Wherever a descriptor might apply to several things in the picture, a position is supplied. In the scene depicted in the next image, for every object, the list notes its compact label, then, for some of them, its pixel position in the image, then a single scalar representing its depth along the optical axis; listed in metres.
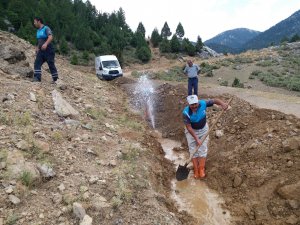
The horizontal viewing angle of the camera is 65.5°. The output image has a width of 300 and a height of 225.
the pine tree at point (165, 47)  37.12
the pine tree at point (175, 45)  36.72
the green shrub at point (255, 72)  18.00
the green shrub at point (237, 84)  14.27
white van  14.80
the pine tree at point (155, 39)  42.76
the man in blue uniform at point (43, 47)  6.09
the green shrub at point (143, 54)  32.50
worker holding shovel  4.62
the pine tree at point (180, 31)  48.80
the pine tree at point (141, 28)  48.78
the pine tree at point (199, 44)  38.33
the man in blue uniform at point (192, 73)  7.87
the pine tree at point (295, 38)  40.42
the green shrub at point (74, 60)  24.77
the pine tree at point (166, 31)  49.96
